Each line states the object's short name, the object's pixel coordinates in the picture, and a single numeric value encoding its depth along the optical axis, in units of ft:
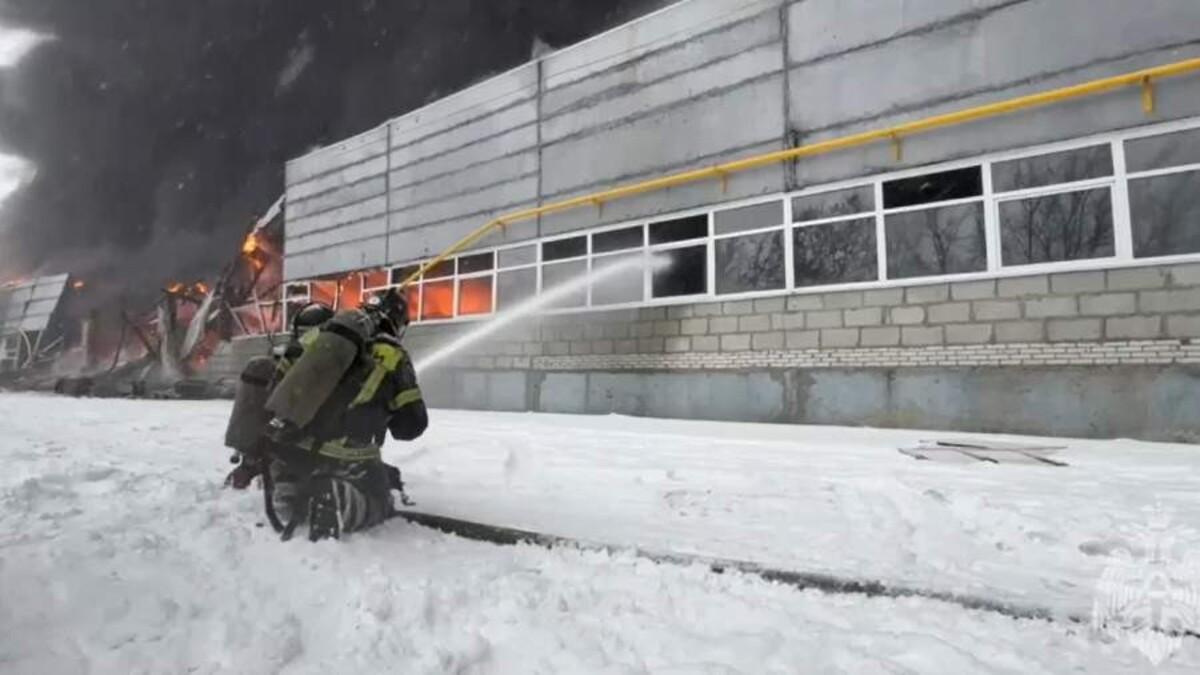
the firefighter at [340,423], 10.63
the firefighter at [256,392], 13.07
